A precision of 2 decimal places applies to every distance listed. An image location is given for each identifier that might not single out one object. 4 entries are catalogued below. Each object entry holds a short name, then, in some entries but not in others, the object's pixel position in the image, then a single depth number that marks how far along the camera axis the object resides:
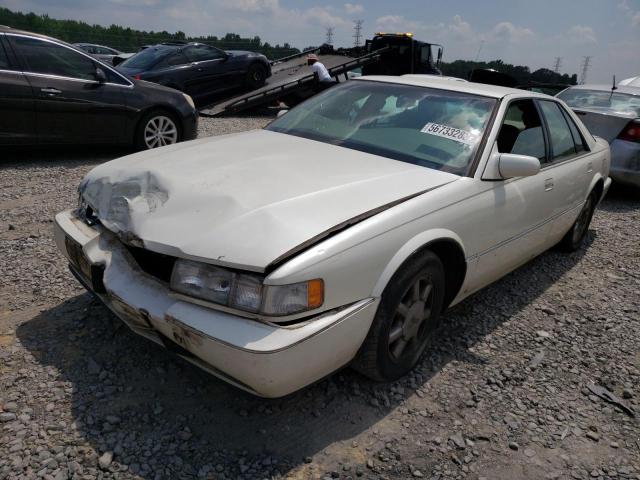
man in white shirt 11.42
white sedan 1.91
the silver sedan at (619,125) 6.25
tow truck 10.78
